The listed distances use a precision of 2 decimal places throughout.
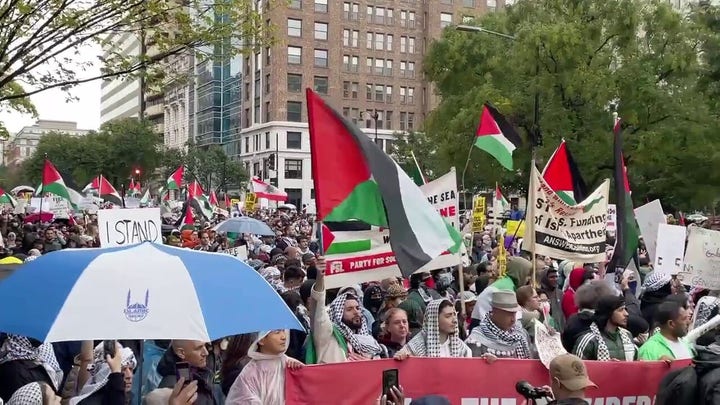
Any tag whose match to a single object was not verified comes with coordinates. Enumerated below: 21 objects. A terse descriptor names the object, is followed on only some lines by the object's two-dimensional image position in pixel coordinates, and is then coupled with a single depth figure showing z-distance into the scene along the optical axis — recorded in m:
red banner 5.33
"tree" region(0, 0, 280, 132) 11.41
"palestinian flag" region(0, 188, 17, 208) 32.95
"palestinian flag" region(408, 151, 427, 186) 11.38
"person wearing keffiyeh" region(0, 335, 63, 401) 4.92
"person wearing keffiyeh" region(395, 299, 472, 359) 5.85
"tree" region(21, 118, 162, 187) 71.00
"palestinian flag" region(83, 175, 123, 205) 26.17
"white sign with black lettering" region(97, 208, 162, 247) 8.15
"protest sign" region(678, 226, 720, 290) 8.51
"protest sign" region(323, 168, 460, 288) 5.52
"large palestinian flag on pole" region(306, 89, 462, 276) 5.50
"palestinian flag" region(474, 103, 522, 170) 13.48
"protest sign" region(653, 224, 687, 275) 9.13
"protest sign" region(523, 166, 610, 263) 9.09
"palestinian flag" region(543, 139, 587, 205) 10.74
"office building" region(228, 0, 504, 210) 75.25
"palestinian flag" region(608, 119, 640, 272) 9.42
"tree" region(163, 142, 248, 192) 72.38
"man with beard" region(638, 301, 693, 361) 5.89
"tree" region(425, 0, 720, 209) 28.77
